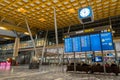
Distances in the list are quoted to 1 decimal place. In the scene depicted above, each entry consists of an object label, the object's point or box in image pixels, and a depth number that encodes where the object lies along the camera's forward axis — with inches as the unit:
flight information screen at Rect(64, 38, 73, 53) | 306.9
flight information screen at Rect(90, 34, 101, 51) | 262.2
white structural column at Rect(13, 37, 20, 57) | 751.6
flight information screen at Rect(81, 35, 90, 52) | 278.1
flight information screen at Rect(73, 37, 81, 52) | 293.9
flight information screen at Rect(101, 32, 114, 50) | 246.2
